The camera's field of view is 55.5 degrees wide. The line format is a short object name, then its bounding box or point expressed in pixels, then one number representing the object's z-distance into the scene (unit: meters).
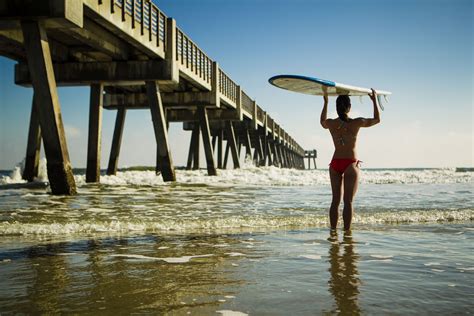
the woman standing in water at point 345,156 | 4.95
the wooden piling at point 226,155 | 47.81
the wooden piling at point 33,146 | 16.91
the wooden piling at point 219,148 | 41.83
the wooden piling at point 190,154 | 37.97
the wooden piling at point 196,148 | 32.28
